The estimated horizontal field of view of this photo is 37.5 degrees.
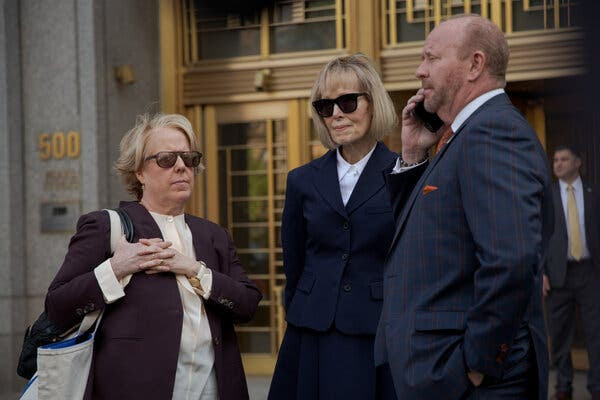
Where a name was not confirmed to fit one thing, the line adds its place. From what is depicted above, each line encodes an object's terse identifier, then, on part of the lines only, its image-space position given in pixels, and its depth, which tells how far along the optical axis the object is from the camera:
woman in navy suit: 3.46
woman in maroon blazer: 3.20
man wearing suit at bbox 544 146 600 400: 7.58
